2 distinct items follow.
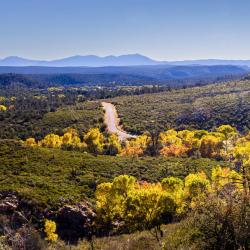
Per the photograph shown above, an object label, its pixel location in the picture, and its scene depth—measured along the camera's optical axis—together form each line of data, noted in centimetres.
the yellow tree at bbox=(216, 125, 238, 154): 10168
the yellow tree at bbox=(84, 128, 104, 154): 10104
